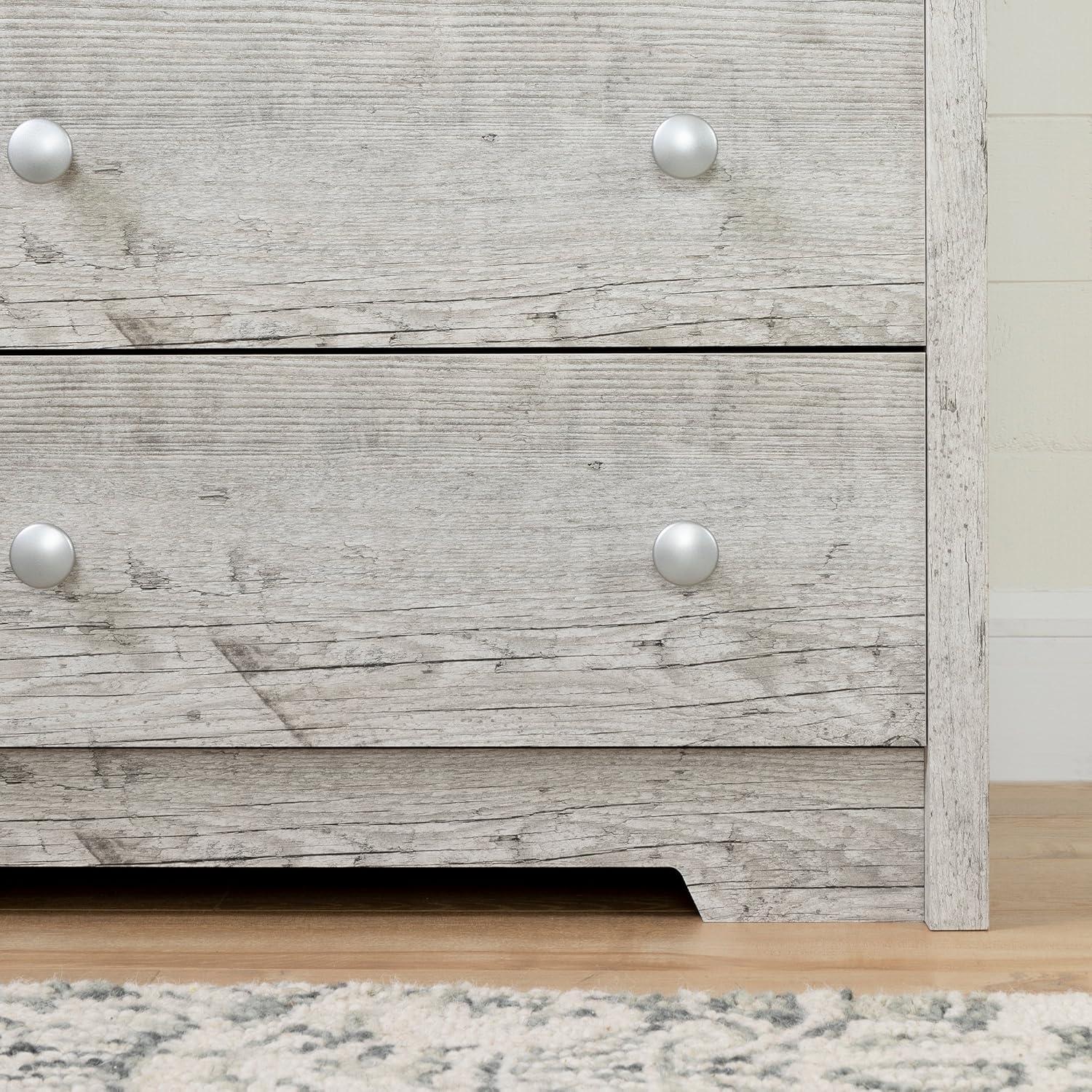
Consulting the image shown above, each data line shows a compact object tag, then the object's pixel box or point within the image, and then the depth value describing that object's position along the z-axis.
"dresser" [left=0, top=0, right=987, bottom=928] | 2.18
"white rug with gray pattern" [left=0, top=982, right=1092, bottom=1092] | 2.03
